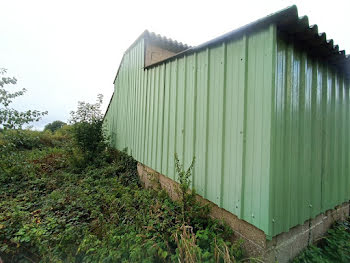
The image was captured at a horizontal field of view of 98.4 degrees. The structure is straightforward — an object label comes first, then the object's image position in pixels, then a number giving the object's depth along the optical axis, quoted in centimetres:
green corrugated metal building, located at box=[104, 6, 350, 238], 150
